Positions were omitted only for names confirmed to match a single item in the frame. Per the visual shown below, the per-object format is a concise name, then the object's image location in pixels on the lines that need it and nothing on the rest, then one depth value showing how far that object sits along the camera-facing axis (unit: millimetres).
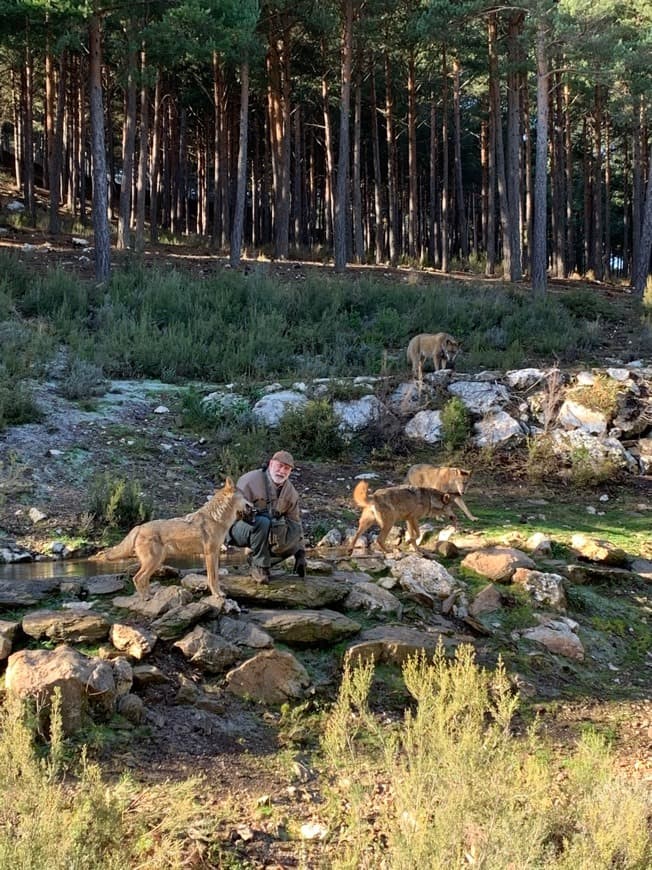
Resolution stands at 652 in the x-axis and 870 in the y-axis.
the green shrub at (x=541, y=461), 13188
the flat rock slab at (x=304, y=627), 6738
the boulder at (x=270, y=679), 5980
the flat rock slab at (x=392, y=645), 6547
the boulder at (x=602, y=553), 9367
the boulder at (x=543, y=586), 8070
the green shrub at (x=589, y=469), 12938
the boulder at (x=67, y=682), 5047
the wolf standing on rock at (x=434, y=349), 16562
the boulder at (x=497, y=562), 8477
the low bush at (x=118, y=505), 9922
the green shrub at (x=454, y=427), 14102
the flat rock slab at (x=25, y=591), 6965
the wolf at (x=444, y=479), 10500
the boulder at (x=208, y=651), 6137
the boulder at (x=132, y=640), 6012
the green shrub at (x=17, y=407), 12625
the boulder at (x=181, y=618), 6418
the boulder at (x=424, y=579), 7871
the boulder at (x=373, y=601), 7512
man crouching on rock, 7398
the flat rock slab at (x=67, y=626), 6176
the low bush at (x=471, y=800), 3486
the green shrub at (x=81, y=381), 14398
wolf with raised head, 6910
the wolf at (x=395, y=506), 9000
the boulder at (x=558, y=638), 7359
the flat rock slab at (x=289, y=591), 7270
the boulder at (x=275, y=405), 14312
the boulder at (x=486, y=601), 7906
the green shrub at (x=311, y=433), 13742
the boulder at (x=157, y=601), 6711
